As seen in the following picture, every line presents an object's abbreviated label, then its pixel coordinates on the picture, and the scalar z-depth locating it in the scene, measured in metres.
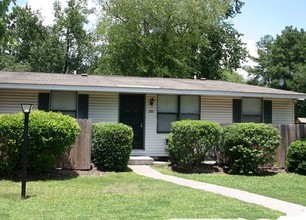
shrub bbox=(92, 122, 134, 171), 11.94
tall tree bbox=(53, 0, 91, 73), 36.31
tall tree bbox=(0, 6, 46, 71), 35.91
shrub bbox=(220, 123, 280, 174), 12.13
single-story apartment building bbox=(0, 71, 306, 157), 13.86
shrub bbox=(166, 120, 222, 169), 12.21
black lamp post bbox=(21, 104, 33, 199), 8.38
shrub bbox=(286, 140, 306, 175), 12.52
